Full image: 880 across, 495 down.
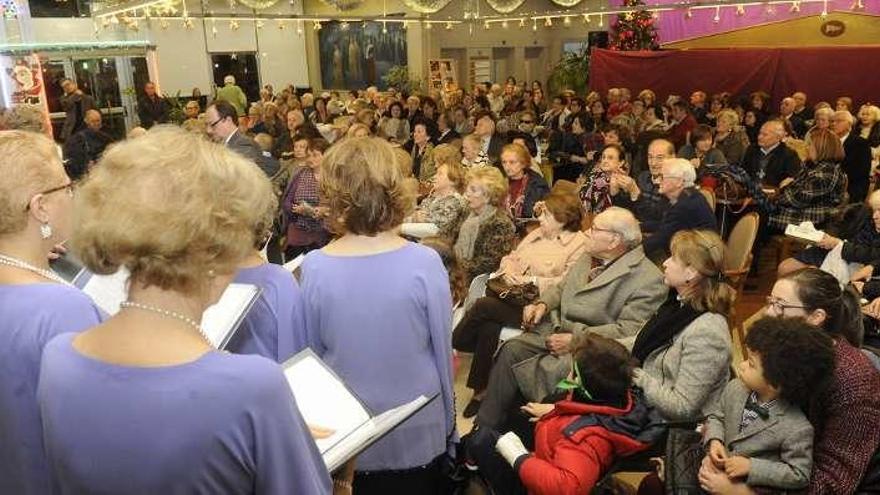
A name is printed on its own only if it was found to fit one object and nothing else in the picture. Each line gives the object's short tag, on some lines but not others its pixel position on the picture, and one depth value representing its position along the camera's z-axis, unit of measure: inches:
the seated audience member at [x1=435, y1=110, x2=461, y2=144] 322.3
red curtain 429.4
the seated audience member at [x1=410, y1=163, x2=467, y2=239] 193.9
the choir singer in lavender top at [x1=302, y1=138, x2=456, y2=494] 77.0
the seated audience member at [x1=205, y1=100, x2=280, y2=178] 207.0
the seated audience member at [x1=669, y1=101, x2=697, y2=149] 339.3
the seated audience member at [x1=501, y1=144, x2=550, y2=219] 215.2
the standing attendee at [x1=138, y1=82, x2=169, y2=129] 465.7
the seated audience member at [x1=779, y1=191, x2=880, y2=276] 161.0
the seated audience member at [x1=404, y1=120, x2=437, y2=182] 270.1
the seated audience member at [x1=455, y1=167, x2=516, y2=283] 175.3
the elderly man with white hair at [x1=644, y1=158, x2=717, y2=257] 177.5
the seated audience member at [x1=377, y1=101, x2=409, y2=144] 378.2
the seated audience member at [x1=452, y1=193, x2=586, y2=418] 157.0
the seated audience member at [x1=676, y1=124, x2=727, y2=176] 256.5
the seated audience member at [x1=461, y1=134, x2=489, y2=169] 259.4
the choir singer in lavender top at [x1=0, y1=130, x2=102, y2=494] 57.9
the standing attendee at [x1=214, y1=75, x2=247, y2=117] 500.6
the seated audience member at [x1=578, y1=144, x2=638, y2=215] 216.7
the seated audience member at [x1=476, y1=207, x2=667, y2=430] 131.4
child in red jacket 95.0
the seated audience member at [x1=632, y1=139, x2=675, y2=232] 202.4
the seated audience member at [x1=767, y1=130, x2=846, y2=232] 210.5
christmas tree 524.1
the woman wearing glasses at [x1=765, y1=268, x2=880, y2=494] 81.4
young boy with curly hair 82.5
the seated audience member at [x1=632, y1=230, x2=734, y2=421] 103.1
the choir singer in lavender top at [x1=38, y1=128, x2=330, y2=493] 38.8
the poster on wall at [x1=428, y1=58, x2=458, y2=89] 627.5
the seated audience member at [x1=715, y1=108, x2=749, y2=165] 288.0
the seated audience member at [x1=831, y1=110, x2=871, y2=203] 251.4
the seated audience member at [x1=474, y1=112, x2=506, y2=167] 288.5
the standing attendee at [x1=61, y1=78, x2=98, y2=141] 394.4
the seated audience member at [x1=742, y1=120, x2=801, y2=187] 251.9
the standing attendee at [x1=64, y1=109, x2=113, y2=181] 314.0
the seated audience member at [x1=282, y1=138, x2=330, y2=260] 210.7
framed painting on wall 658.2
